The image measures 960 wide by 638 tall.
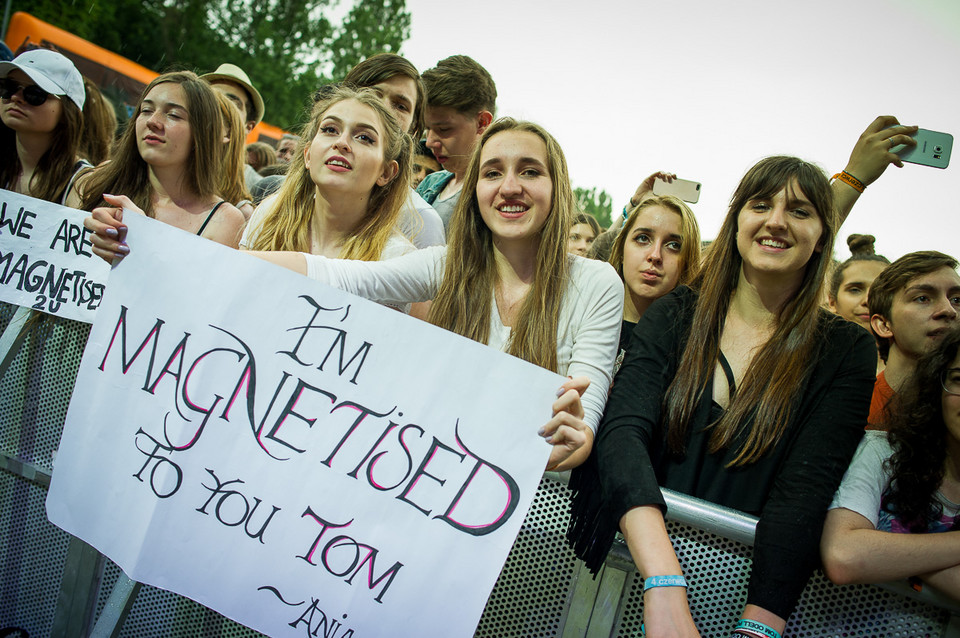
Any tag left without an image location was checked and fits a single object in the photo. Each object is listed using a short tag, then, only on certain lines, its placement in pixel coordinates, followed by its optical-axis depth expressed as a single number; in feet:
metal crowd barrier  5.16
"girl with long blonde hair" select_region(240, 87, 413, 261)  8.55
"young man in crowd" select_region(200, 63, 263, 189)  16.49
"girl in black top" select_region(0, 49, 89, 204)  11.08
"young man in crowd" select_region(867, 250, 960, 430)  8.43
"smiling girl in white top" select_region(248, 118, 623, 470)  6.48
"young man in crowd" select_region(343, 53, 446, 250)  11.94
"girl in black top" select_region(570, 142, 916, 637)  4.98
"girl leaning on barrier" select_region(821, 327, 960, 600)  4.85
